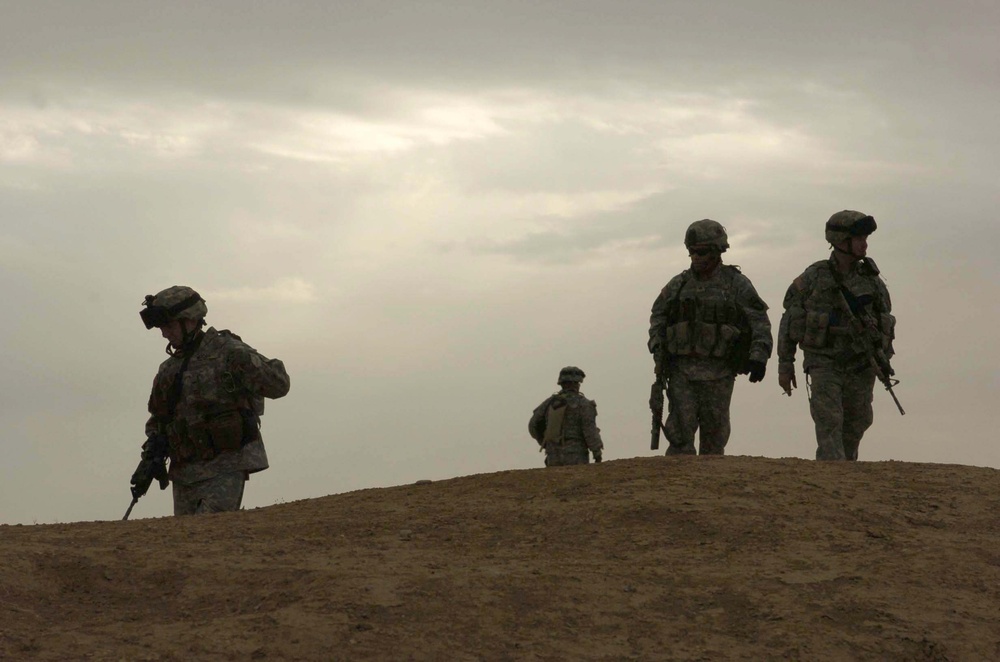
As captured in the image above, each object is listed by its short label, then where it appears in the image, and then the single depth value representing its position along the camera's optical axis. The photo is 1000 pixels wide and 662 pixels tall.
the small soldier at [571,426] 16.52
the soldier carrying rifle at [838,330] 11.53
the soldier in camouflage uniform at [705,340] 11.34
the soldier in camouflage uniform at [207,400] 9.55
